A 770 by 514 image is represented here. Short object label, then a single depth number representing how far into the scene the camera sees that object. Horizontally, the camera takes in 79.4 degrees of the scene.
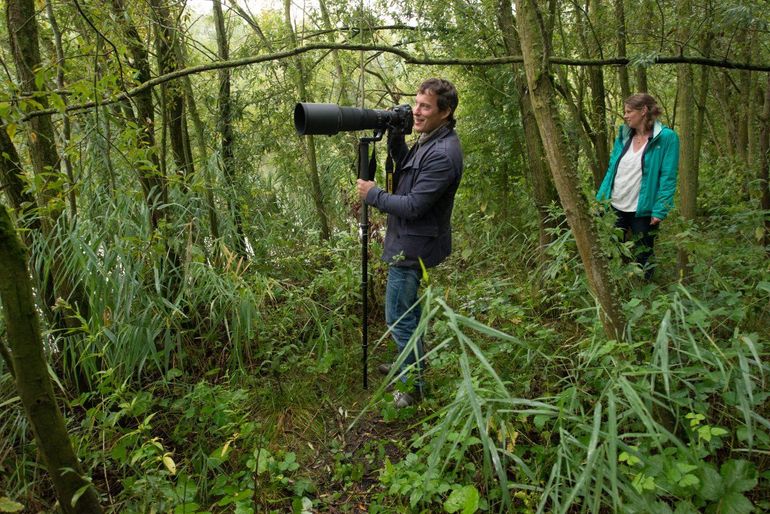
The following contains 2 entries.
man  2.02
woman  2.70
